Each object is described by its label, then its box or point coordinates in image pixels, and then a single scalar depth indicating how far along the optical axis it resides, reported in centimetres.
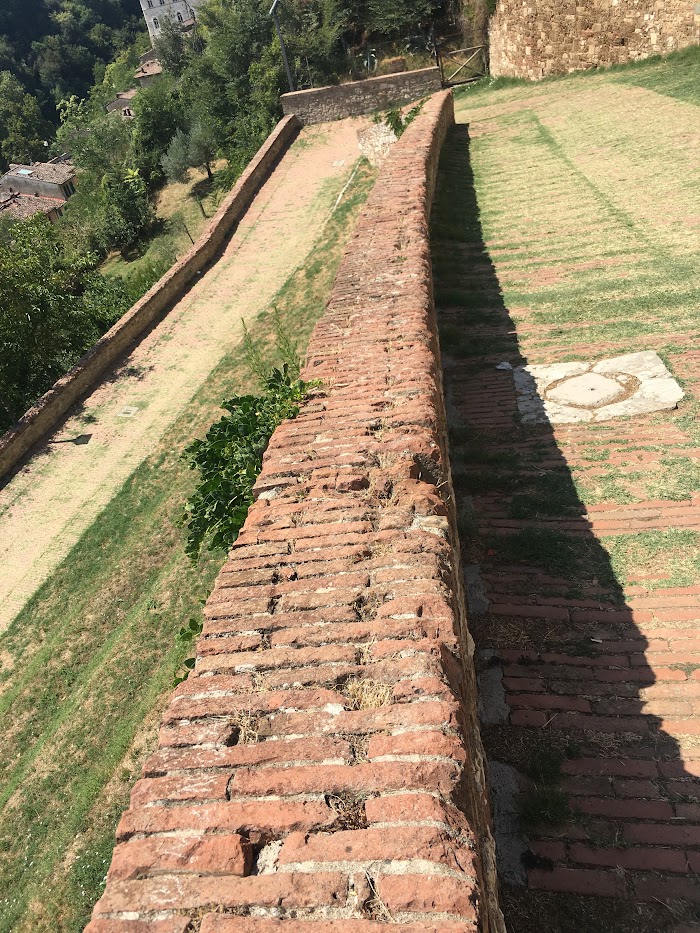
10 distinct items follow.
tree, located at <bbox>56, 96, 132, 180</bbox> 3484
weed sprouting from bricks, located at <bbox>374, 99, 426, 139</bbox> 1263
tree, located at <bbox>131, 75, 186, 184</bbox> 3309
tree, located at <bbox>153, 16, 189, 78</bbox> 4703
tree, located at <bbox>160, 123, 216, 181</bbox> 2958
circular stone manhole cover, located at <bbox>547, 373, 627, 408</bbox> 480
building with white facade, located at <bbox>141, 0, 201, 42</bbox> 8488
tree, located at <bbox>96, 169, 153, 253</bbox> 2934
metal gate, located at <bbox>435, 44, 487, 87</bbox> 2009
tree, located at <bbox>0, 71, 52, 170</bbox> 7069
